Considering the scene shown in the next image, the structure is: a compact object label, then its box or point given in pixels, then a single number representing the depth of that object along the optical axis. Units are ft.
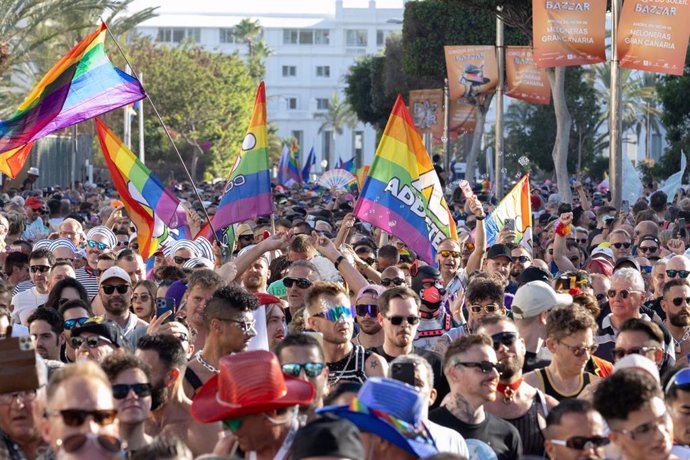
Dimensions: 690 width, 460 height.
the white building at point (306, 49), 454.81
